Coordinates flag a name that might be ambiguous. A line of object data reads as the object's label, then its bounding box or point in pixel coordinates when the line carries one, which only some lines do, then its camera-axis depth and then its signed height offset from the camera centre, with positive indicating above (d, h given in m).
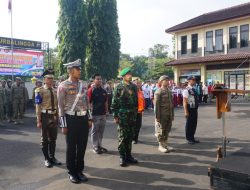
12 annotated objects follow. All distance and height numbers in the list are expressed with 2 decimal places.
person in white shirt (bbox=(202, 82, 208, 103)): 24.60 -0.20
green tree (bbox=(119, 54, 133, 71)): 68.36 +6.95
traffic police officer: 5.92 -0.54
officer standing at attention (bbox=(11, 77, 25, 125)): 14.21 -0.38
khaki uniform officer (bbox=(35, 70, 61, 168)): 7.02 -0.56
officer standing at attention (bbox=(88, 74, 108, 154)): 8.19 -0.55
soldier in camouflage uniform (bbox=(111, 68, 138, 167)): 6.89 -0.49
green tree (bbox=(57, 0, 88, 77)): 29.48 +5.51
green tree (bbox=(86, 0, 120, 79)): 32.91 +5.50
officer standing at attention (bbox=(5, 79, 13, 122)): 15.04 -0.69
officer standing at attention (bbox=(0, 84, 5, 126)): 14.31 -0.59
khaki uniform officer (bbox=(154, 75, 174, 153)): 8.05 -0.56
